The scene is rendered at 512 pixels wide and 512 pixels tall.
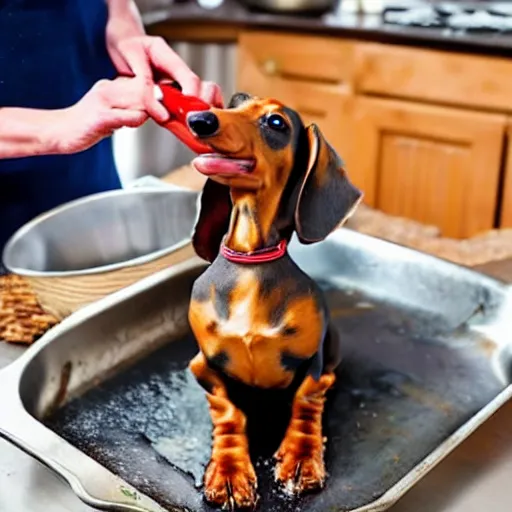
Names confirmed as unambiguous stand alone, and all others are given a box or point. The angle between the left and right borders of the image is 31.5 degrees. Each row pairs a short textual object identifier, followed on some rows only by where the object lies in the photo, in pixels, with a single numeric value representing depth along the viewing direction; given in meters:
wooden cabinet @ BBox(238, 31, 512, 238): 1.95
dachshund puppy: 0.64
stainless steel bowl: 0.94
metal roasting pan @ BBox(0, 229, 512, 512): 0.64
